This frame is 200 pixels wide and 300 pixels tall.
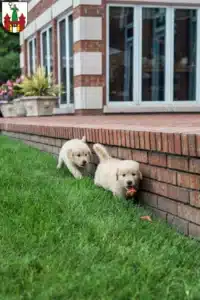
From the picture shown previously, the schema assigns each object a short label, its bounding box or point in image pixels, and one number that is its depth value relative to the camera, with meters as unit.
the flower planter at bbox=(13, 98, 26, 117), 11.92
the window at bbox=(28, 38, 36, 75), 14.27
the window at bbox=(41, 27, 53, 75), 12.34
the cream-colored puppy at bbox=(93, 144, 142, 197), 3.31
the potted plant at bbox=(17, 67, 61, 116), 10.73
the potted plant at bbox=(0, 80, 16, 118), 12.88
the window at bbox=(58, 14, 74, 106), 10.66
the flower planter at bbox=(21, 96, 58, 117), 10.72
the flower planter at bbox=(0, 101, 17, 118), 12.80
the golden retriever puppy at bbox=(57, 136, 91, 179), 4.20
